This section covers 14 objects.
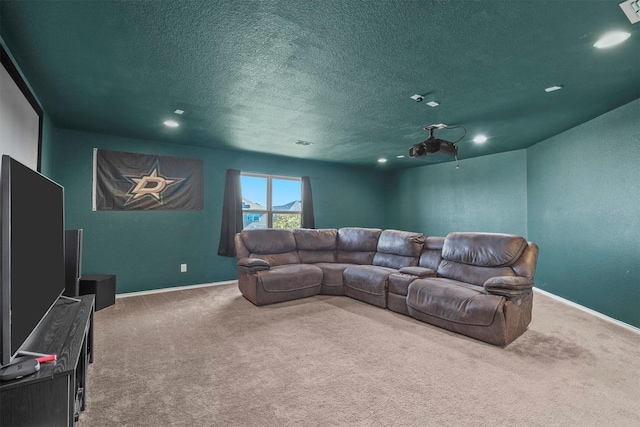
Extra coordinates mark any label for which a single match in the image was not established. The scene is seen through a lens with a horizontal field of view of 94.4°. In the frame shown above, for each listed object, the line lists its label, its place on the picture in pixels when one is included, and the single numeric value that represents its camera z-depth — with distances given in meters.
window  5.68
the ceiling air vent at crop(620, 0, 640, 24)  1.65
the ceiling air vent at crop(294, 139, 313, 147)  4.70
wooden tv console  1.01
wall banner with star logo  4.23
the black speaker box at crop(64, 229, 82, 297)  2.67
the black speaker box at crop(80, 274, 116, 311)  3.54
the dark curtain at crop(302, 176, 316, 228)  6.28
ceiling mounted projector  3.71
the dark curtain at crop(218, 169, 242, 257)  5.16
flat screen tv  1.03
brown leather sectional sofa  2.76
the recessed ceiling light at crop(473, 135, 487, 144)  4.41
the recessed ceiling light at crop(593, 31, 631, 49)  1.94
